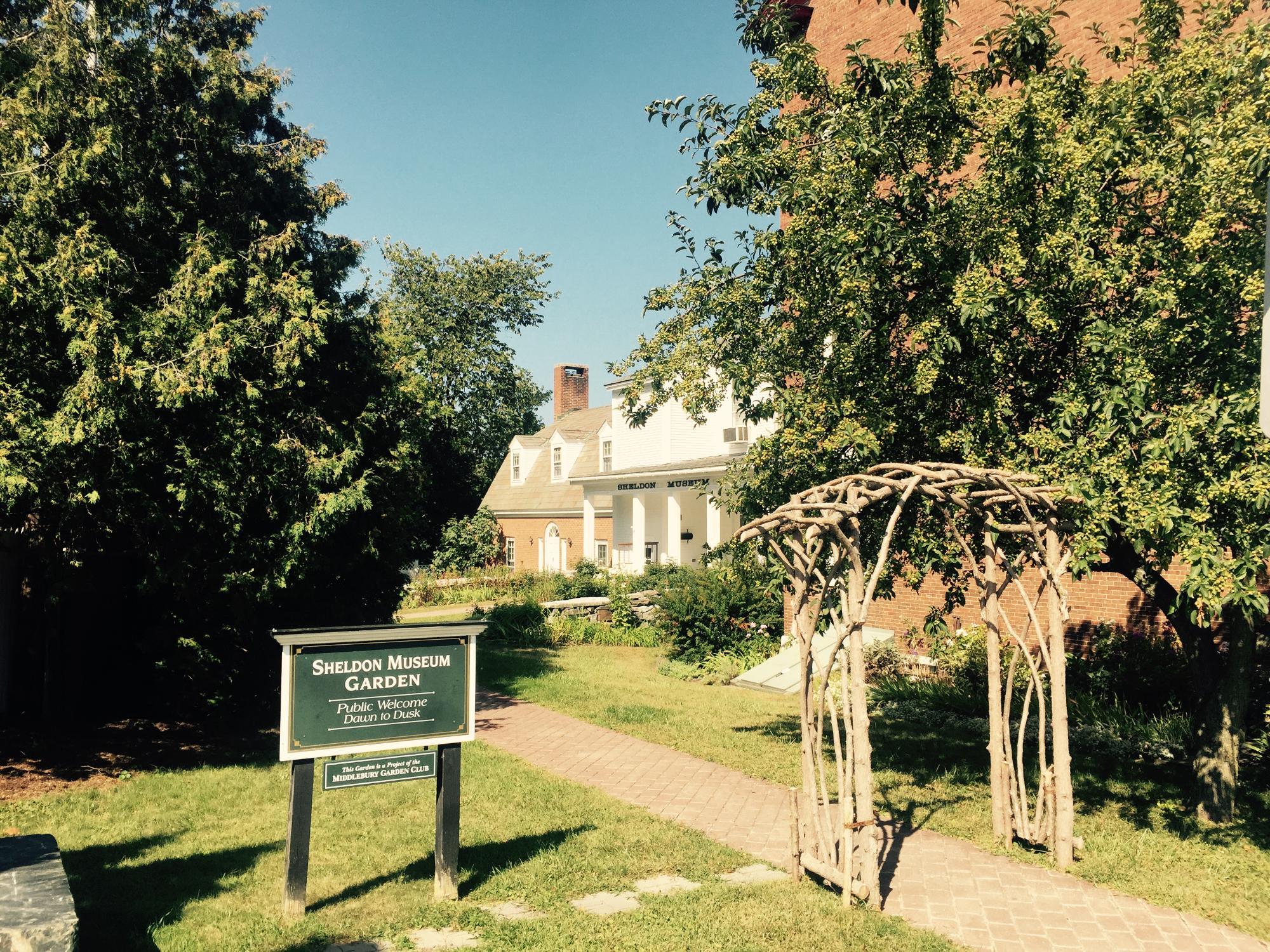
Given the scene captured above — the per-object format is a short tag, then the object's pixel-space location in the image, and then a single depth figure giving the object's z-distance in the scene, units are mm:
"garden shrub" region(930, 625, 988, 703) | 14164
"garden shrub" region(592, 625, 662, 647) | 22719
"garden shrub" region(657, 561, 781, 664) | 19125
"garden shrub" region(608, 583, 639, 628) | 24141
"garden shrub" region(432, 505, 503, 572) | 42406
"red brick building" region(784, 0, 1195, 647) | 13828
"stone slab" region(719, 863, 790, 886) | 7191
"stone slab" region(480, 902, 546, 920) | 6512
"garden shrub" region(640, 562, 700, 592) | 23978
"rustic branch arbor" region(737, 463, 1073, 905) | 6602
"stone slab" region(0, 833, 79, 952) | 4418
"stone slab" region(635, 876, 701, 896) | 6934
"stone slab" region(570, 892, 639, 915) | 6570
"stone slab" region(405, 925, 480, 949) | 6016
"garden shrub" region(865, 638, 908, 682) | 15695
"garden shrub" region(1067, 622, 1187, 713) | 12312
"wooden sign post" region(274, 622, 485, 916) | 6469
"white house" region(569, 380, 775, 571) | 27906
